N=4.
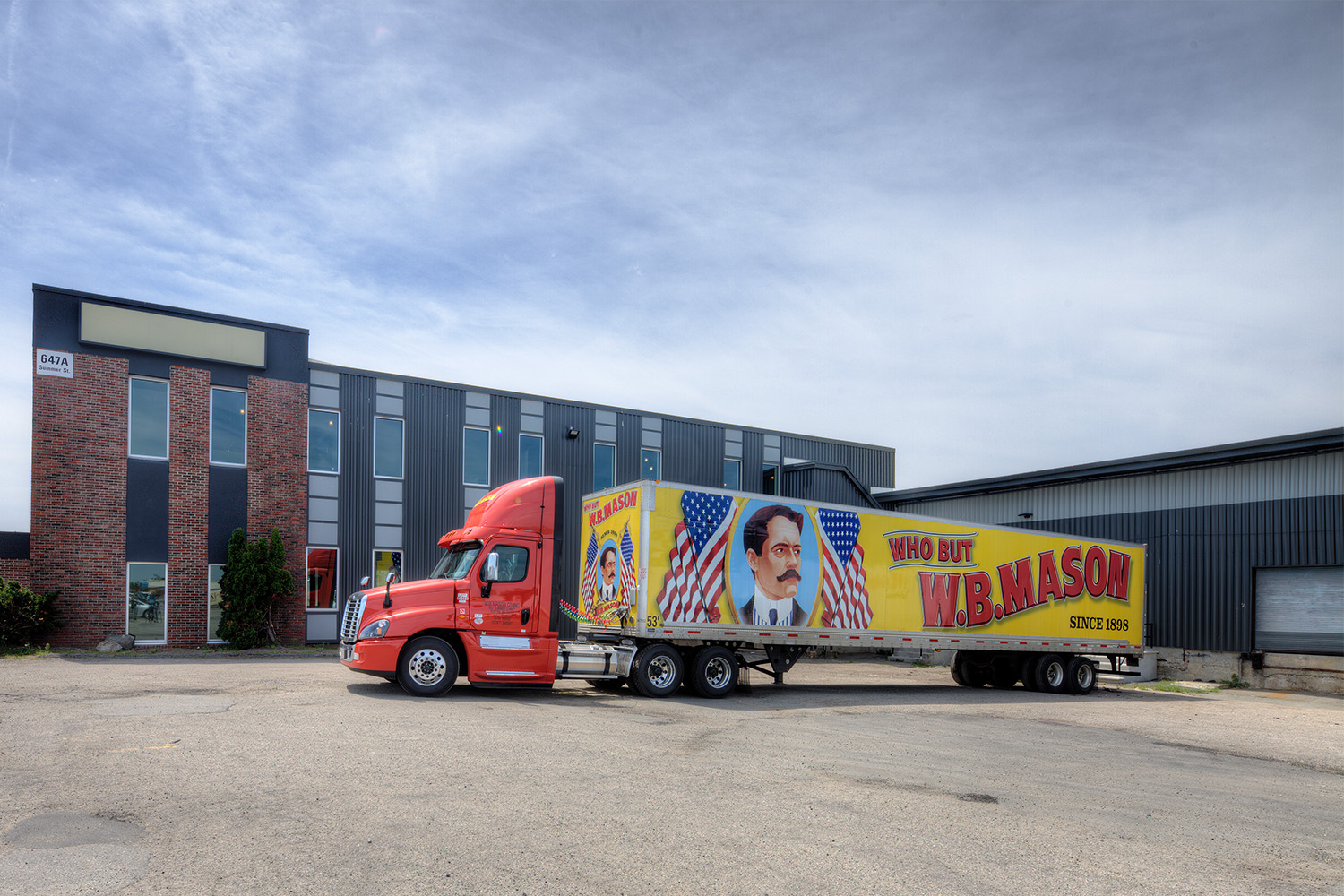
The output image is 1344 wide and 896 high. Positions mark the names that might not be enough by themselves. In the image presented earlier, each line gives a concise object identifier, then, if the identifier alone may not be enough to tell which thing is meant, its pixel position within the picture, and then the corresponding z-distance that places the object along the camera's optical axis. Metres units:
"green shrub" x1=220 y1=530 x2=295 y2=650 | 23.11
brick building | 22.19
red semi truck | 14.70
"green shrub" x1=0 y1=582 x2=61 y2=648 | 20.44
